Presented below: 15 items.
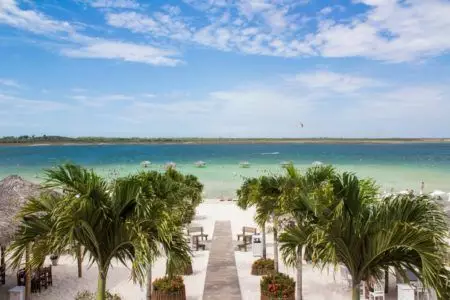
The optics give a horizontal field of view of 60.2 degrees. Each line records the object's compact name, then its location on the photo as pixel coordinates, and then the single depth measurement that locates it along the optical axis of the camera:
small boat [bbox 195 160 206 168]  72.34
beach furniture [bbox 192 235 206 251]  16.67
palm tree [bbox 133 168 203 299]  6.06
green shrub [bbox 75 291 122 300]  9.23
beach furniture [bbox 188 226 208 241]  18.36
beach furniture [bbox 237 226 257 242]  17.77
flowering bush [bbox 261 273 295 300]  9.95
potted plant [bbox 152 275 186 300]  10.28
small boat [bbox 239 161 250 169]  74.38
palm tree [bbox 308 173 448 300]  5.27
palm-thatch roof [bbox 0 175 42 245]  10.25
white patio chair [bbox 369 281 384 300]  10.13
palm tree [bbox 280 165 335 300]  6.01
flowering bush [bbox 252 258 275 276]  13.05
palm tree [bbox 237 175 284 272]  10.93
